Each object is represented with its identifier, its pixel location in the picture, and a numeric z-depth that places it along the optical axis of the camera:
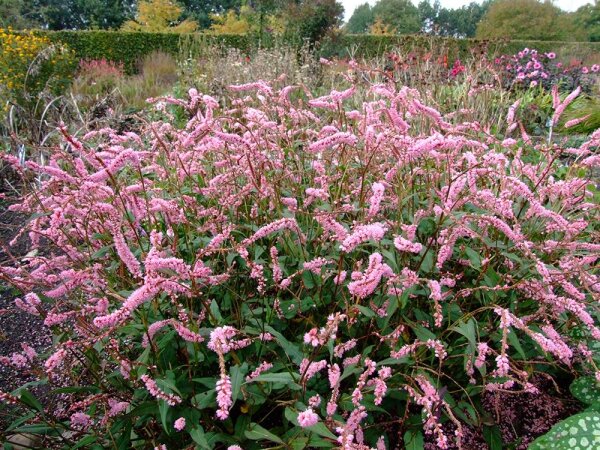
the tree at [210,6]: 47.22
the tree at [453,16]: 62.84
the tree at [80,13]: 40.28
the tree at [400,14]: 56.24
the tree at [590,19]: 46.16
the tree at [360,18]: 79.28
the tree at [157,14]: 31.34
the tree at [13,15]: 29.16
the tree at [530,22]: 40.97
